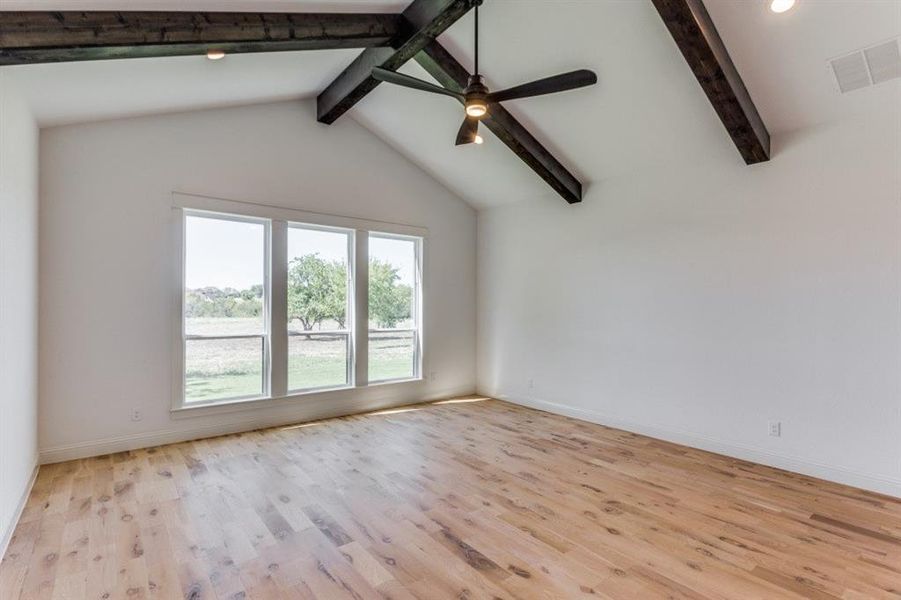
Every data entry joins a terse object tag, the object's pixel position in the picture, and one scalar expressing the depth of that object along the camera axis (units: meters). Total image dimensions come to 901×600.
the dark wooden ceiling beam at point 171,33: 2.37
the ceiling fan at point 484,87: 2.92
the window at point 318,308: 5.12
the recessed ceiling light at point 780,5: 2.68
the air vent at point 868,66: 2.91
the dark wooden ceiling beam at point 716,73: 2.83
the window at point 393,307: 5.79
